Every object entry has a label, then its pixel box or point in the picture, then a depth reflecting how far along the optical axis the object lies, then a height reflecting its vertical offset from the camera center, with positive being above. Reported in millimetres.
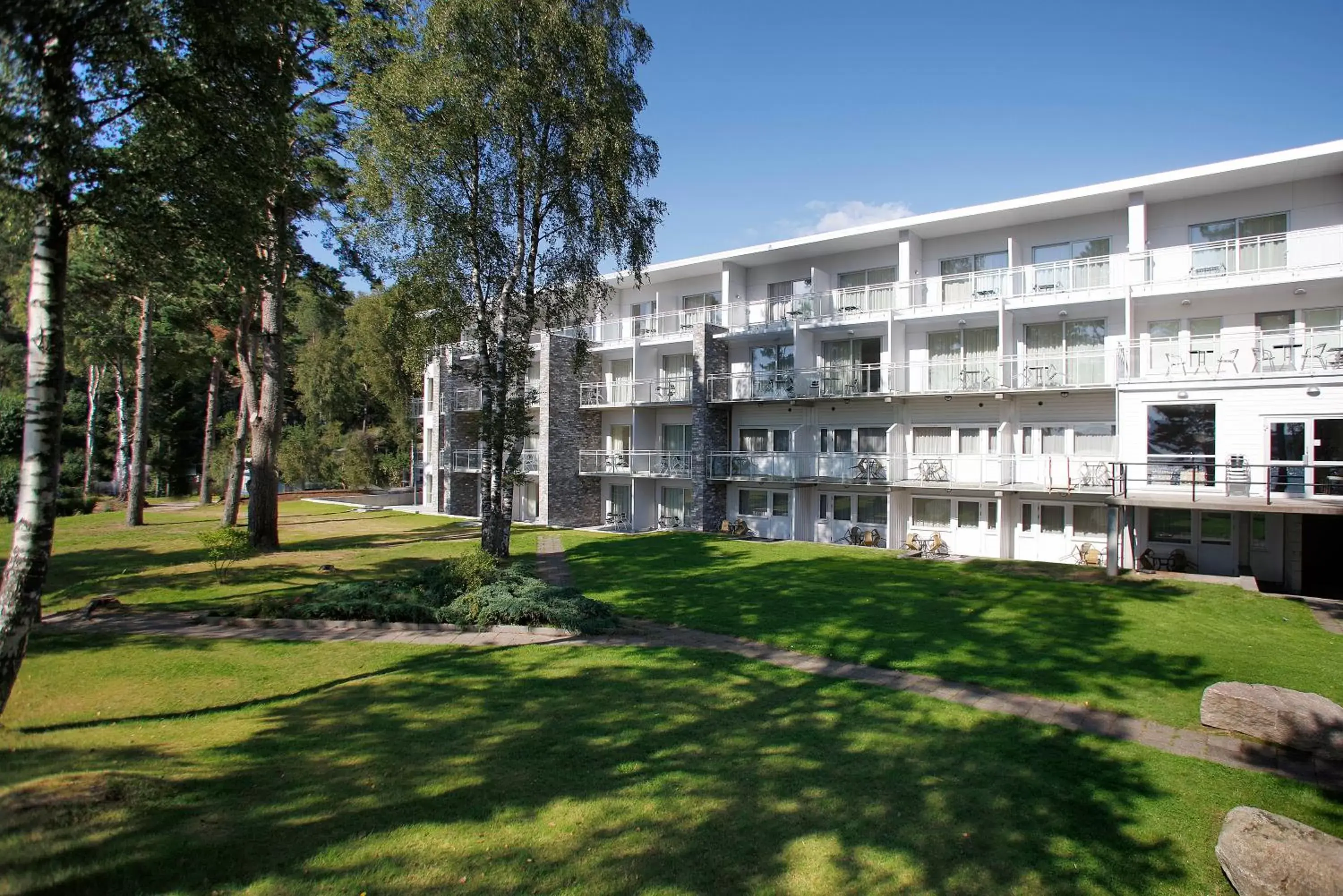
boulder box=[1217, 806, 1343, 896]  4367 -2548
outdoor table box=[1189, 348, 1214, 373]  17891 +2657
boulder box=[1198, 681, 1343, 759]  6855 -2564
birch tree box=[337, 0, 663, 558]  15969 +7042
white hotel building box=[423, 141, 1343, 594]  16844 +2361
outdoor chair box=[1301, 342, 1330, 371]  16250 +2491
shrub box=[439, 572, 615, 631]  11531 -2572
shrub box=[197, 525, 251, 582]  15201 -1926
